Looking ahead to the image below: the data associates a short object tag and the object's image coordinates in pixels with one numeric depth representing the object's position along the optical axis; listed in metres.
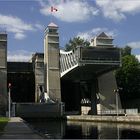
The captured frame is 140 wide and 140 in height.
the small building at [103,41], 48.80
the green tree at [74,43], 63.88
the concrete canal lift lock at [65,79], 42.56
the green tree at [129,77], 49.35
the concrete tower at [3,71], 47.65
